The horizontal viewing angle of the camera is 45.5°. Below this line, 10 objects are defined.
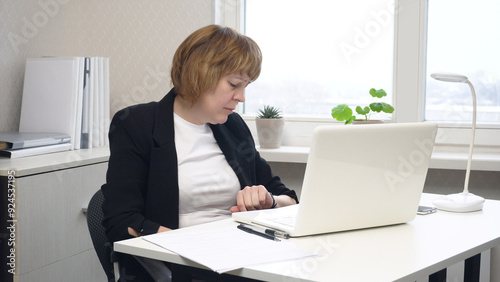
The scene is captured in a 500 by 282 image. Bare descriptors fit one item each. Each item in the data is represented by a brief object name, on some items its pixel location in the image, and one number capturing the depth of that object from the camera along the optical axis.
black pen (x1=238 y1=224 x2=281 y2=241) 1.33
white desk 1.10
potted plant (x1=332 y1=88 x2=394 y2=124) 2.28
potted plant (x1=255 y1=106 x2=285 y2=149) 2.53
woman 1.62
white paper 1.13
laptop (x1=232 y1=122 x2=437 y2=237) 1.28
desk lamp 1.71
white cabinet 1.96
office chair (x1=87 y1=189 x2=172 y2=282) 1.56
